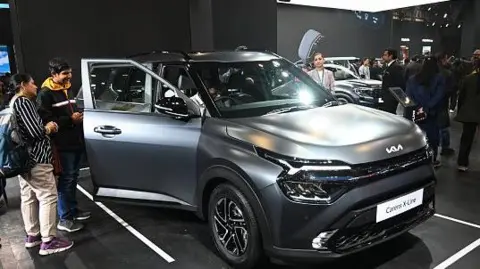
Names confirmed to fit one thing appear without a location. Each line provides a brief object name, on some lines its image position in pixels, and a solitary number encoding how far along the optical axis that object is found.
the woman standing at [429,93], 5.26
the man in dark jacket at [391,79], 6.81
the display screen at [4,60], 10.07
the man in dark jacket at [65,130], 3.59
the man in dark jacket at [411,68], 6.60
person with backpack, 3.17
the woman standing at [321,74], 5.95
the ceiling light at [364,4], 15.87
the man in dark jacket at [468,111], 5.18
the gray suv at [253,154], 2.54
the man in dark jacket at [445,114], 5.69
